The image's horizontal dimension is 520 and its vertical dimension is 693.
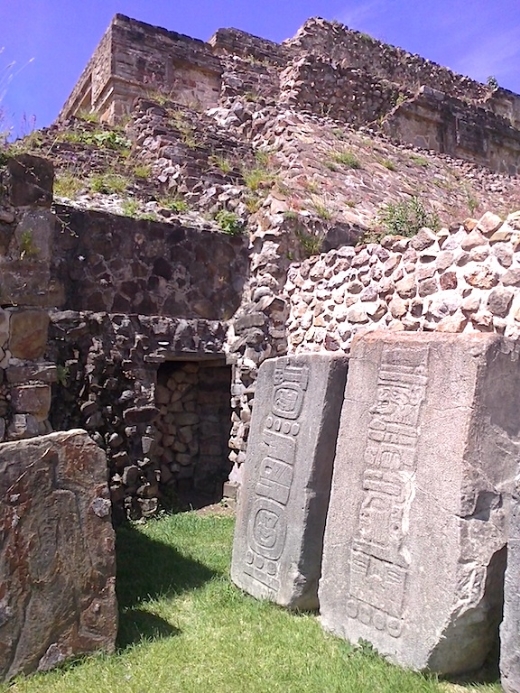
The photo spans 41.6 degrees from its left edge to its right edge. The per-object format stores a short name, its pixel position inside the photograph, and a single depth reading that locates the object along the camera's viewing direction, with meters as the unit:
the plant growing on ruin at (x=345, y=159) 10.24
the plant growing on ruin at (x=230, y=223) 8.02
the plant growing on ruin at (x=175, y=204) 8.27
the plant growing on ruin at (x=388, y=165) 11.21
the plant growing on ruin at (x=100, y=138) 9.92
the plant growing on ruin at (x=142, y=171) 9.20
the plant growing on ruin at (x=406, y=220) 7.71
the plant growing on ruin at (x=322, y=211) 7.95
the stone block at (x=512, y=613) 2.97
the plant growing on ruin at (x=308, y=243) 7.60
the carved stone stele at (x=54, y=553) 3.37
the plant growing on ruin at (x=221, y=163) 9.44
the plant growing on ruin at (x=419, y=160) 12.22
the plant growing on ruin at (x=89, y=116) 10.98
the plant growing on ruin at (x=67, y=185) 7.80
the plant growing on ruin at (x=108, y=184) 8.22
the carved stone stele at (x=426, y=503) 3.27
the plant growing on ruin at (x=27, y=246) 4.20
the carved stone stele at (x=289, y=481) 4.18
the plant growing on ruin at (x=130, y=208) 7.66
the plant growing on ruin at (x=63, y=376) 6.46
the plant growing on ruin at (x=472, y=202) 10.77
